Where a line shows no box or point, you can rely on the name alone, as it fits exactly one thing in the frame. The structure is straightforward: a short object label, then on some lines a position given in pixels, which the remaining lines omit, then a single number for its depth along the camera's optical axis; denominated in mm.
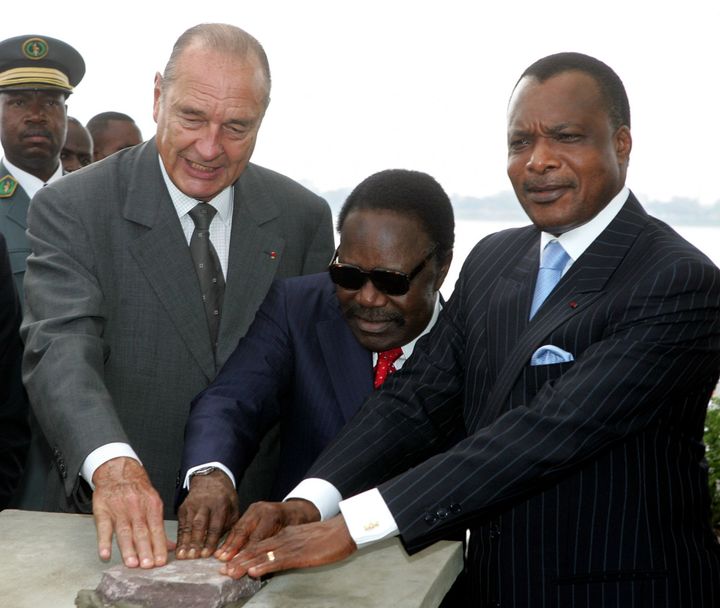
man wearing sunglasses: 2762
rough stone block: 1979
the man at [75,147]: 6074
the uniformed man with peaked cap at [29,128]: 4551
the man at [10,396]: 2906
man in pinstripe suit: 2221
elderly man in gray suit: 2902
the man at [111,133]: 6688
